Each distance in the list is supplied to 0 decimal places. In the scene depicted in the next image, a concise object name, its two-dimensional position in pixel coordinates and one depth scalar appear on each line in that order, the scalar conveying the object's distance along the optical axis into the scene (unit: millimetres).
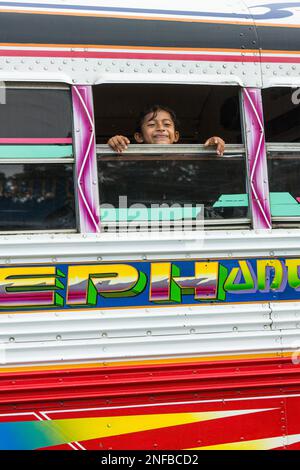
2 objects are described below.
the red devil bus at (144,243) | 6562
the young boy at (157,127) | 7543
